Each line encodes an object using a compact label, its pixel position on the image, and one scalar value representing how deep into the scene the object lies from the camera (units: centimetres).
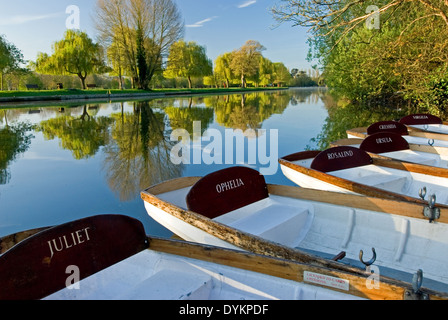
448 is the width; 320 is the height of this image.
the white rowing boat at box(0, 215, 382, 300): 200
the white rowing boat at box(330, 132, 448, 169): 615
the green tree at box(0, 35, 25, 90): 3427
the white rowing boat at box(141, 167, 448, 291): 301
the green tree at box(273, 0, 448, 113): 1055
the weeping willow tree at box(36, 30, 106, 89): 3925
